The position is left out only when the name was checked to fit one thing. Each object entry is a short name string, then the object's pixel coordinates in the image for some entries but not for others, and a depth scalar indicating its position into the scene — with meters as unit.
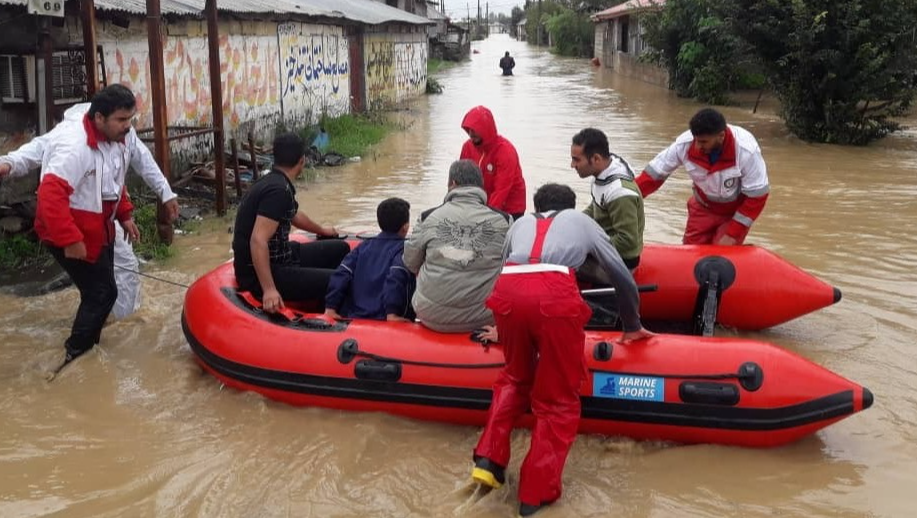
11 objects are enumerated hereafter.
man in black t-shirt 4.81
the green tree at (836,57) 13.58
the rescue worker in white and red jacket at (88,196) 4.67
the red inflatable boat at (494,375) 4.10
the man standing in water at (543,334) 3.66
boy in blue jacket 4.88
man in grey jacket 4.37
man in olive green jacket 4.66
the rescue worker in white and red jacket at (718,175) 5.50
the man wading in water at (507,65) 36.66
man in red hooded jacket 5.80
